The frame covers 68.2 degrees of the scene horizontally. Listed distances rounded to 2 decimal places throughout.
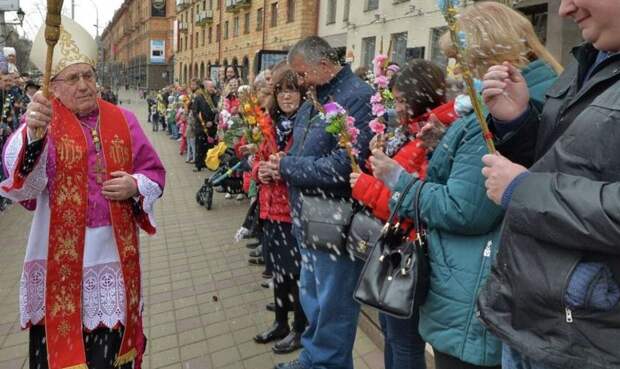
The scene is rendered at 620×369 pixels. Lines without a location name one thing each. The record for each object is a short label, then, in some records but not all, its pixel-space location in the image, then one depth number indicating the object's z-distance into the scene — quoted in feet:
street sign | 39.55
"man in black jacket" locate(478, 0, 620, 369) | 3.81
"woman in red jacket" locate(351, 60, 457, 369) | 7.53
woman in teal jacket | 5.48
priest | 8.04
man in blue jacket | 9.12
